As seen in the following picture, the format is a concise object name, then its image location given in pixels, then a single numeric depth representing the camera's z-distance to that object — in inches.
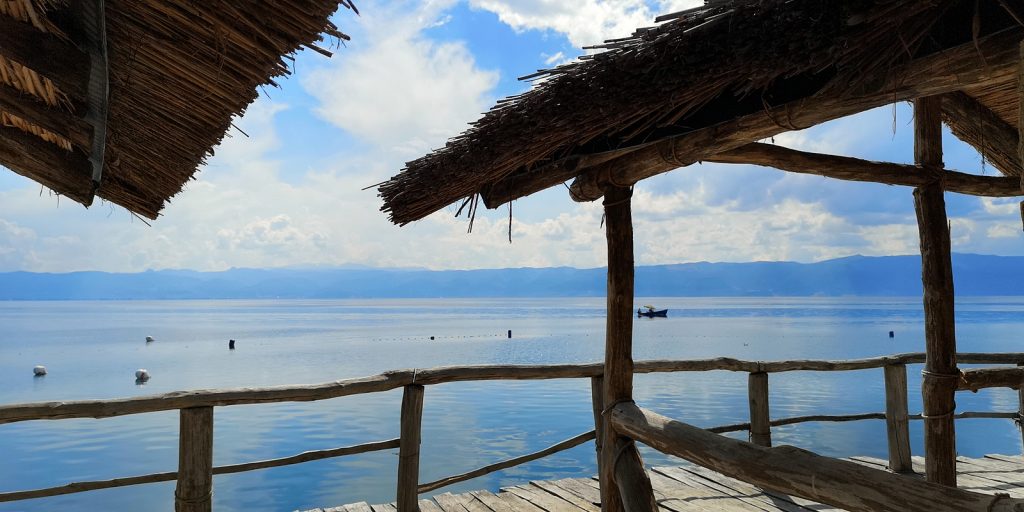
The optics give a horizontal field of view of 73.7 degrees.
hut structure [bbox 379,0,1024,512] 69.2
